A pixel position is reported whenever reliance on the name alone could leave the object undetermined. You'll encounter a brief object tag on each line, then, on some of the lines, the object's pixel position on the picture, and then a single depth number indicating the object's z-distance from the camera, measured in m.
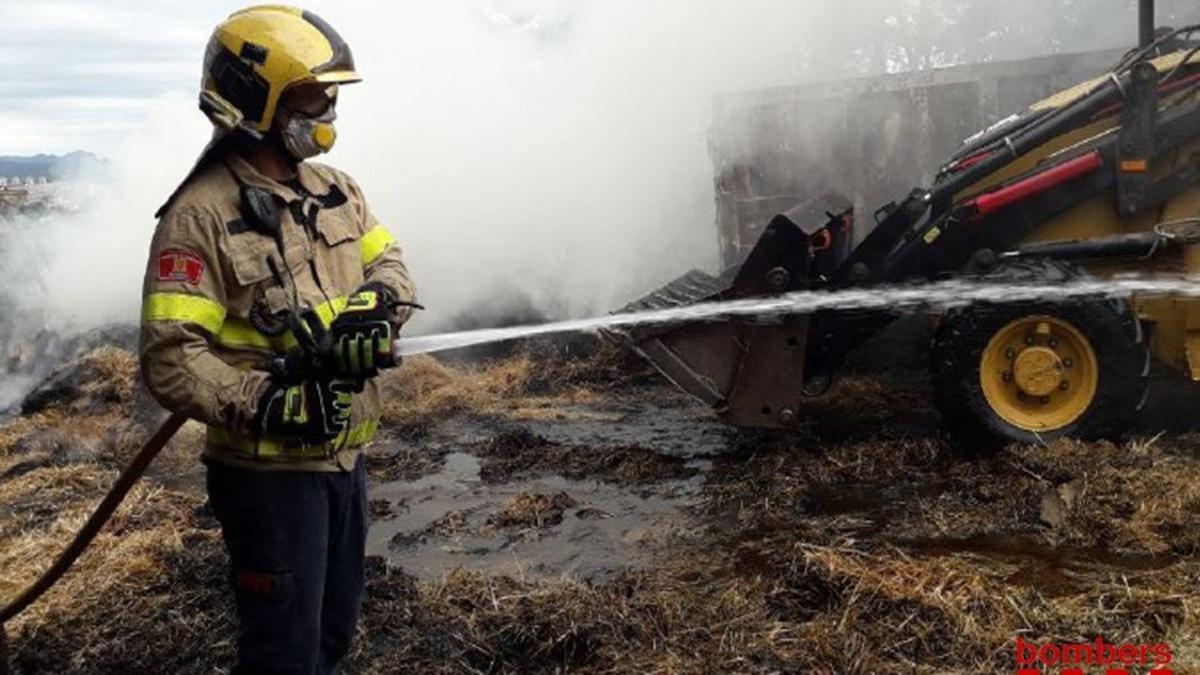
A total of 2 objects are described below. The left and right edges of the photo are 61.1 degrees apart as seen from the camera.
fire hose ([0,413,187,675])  2.95
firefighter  2.55
